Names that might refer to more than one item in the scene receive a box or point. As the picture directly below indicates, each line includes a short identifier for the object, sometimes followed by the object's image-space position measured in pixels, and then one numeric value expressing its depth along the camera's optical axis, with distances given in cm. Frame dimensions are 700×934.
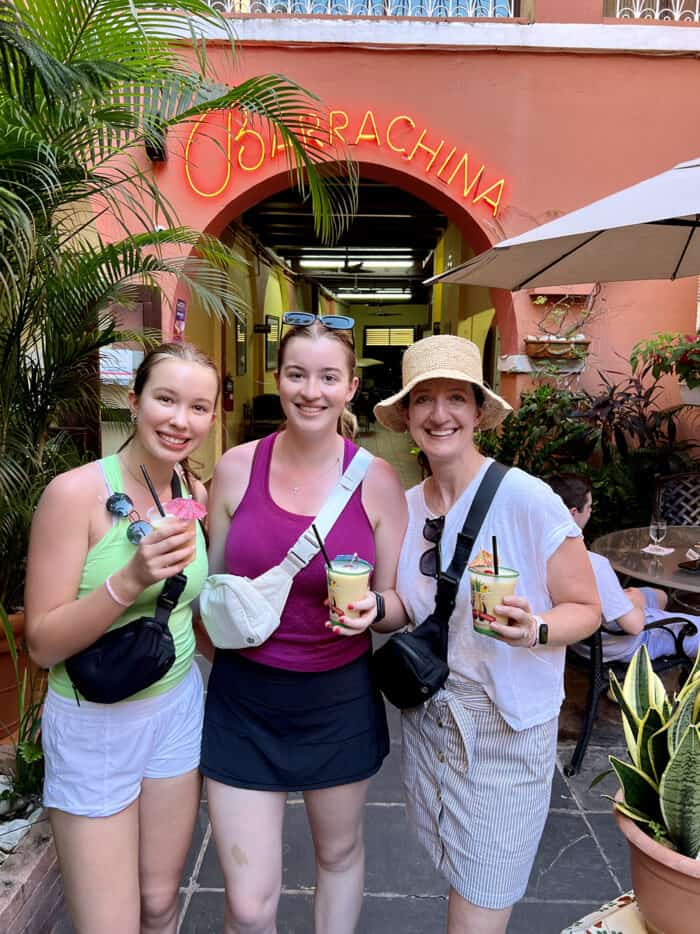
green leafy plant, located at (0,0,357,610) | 244
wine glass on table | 416
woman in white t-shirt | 171
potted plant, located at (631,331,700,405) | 523
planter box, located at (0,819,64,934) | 220
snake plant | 113
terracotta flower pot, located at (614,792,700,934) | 108
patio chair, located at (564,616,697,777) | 334
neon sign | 635
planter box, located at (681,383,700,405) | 549
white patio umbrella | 269
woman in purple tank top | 181
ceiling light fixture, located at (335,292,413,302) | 2394
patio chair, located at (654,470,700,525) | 532
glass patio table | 363
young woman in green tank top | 156
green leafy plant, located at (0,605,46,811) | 253
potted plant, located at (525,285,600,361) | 629
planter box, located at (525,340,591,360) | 628
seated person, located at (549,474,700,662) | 319
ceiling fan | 1620
